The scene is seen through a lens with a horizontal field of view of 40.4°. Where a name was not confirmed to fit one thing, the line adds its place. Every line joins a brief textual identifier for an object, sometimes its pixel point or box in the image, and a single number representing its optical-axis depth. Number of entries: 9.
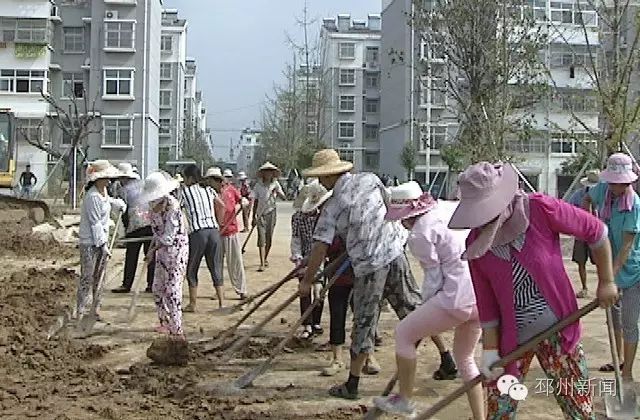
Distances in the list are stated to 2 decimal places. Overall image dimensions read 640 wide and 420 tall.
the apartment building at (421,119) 46.72
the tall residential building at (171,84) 72.57
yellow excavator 25.72
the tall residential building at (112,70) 49.94
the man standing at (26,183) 33.11
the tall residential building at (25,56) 47.97
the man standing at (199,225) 9.47
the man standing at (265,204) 13.59
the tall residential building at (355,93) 69.38
